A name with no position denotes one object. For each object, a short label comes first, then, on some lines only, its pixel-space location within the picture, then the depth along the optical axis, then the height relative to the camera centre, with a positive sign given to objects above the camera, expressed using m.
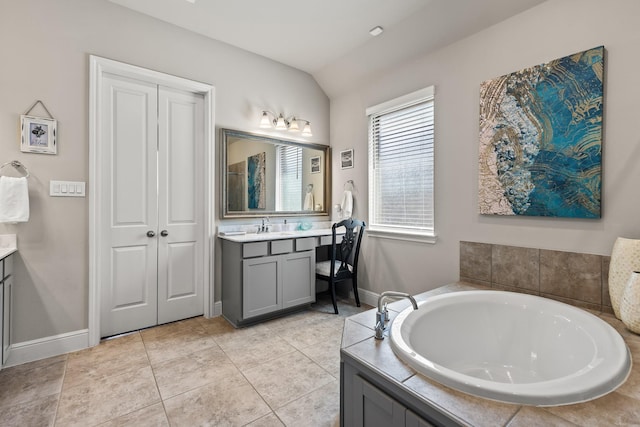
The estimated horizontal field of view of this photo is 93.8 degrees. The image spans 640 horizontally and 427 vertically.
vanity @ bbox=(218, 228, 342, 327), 2.67 -0.56
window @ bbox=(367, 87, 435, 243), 2.80 +0.49
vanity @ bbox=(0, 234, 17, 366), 1.79 -0.46
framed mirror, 3.05 +0.44
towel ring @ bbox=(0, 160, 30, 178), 2.02 +0.35
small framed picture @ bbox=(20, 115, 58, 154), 2.07 +0.57
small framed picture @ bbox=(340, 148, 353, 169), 3.54 +0.67
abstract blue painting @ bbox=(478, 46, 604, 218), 1.84 +0.51
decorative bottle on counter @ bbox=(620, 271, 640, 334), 1.46 -0.45
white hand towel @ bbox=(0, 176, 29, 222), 1.92 +0.11
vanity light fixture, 3.18 +1.03
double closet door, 2.50 +0.09
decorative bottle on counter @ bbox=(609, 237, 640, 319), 1.59 -0.28
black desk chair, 3.03 -0.49
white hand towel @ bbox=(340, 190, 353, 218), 3.49 +0.13
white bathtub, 1.21 -0.63
